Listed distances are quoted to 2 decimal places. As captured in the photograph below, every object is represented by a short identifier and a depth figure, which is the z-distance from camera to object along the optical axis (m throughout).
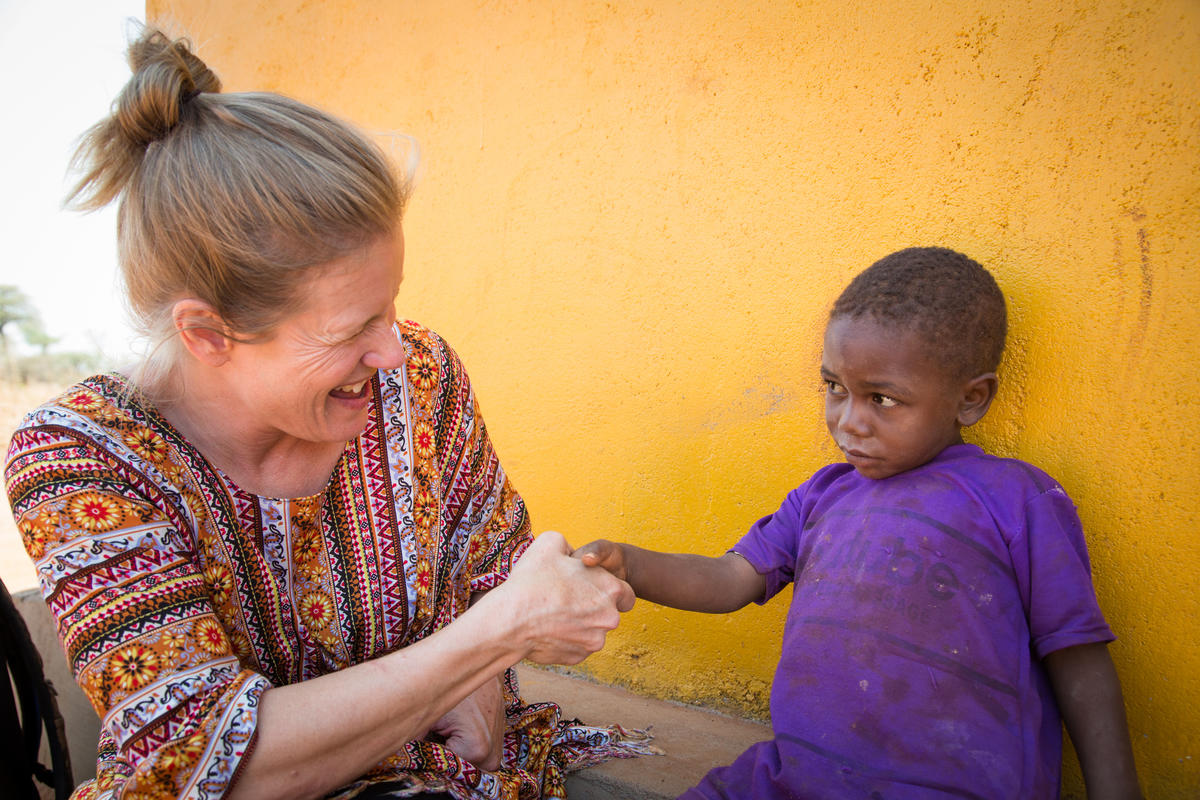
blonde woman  1.32
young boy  1.44
